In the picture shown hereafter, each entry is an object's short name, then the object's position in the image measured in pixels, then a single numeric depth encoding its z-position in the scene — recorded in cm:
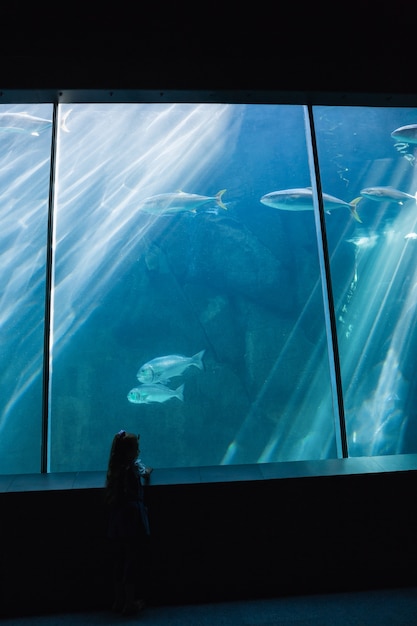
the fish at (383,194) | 699
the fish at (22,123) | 669
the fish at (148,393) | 732
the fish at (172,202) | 731
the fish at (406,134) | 561
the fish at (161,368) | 734
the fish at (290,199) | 705
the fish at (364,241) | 1662
